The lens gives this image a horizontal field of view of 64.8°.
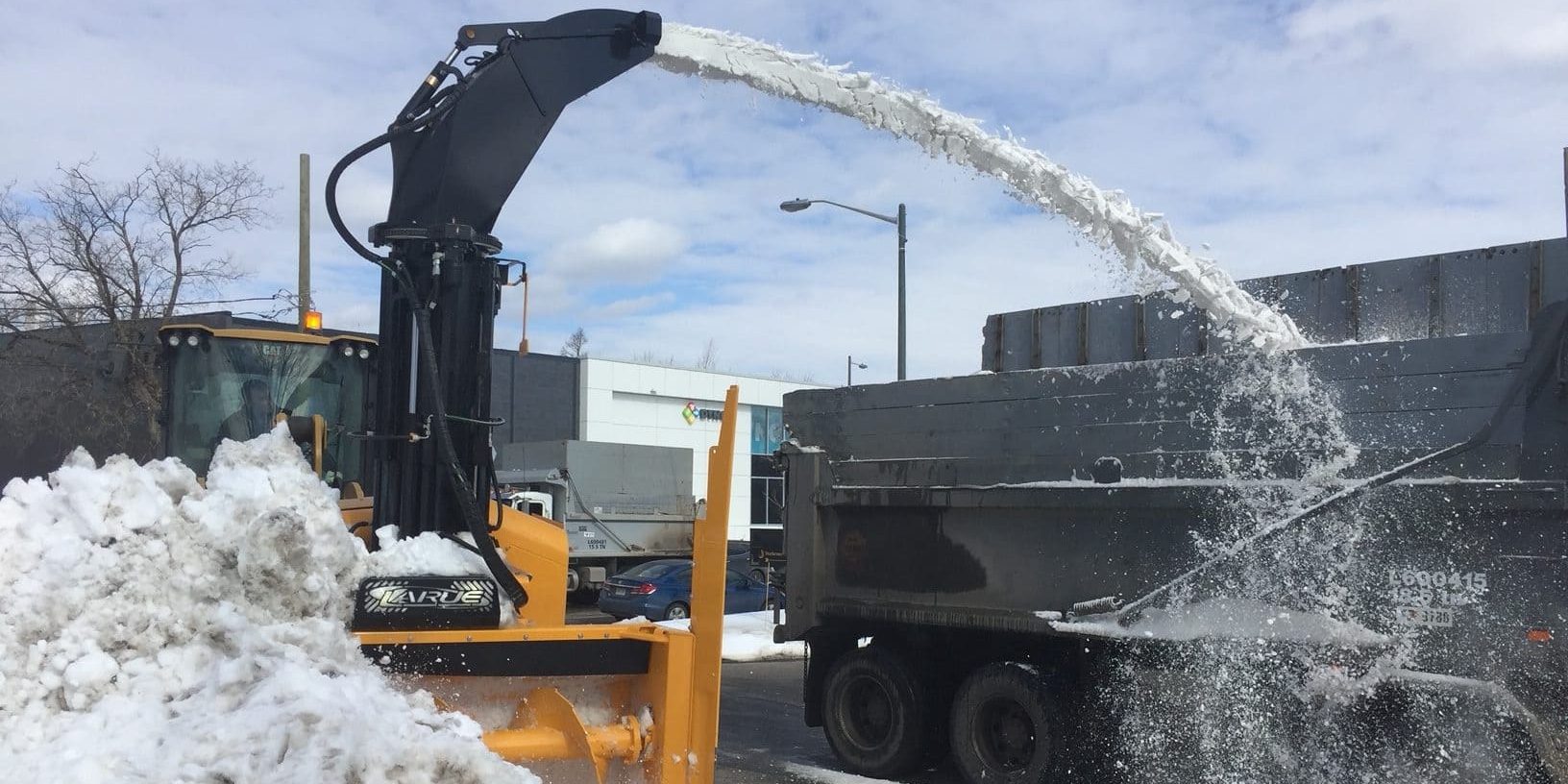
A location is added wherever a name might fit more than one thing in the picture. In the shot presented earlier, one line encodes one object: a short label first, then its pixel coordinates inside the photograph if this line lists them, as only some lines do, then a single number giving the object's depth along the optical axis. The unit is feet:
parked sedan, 61.46
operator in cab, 21.26
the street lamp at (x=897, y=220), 53.57
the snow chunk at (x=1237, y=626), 18.88
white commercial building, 124.88
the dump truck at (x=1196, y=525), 17.66
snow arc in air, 20.54
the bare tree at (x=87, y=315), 70.74
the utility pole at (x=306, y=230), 64.13
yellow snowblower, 13.93
